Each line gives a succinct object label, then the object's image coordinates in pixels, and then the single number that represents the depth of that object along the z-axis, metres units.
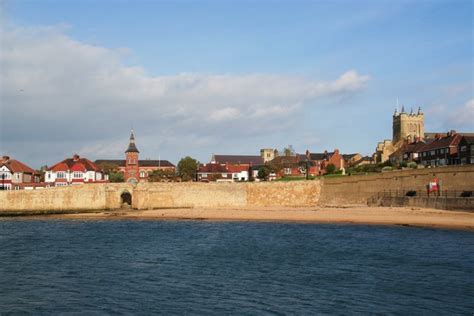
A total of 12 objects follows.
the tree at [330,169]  98.06
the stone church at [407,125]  133.50
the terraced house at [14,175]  84.58
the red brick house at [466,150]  72.19
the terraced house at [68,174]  90.69
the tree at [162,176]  103.69
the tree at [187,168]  105.35
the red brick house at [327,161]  110.18
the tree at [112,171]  105.49
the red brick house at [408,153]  91.68
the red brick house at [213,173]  111.62
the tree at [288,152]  127.61
